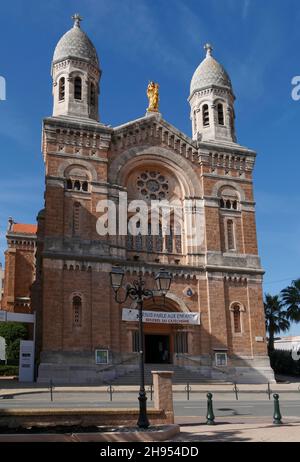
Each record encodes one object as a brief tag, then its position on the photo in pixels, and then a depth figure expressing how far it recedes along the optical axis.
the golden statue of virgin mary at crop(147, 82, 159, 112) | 43.19
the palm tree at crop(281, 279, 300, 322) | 51.38
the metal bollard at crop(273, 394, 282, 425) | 17.48
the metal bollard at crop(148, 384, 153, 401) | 26.56
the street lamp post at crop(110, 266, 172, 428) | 17.50
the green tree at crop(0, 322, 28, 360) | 46.75
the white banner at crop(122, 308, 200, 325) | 36.31
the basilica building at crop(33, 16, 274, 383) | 35.06
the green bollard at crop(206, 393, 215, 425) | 17.45
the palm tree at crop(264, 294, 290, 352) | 51.81
